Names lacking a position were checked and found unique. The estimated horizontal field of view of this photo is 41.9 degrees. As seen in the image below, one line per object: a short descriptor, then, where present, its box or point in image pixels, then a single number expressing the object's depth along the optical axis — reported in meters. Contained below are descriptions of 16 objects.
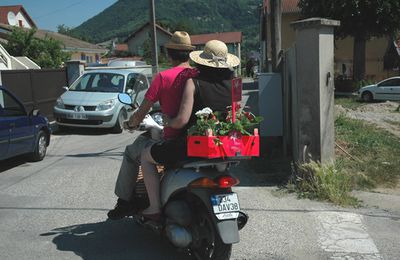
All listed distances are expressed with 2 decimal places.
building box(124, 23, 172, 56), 82.44
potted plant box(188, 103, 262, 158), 4.04
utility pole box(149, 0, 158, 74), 22.57
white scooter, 3.99
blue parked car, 8.11
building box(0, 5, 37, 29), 65.25
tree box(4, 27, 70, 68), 32.03
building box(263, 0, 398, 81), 42.38
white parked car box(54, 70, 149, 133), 13.17
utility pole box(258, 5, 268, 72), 44.03
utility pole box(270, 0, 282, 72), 10.79
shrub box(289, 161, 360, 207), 6.19
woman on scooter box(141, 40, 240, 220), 4.27
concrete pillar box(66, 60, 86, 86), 18.41
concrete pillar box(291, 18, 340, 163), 6.52
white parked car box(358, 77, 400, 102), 27.48
